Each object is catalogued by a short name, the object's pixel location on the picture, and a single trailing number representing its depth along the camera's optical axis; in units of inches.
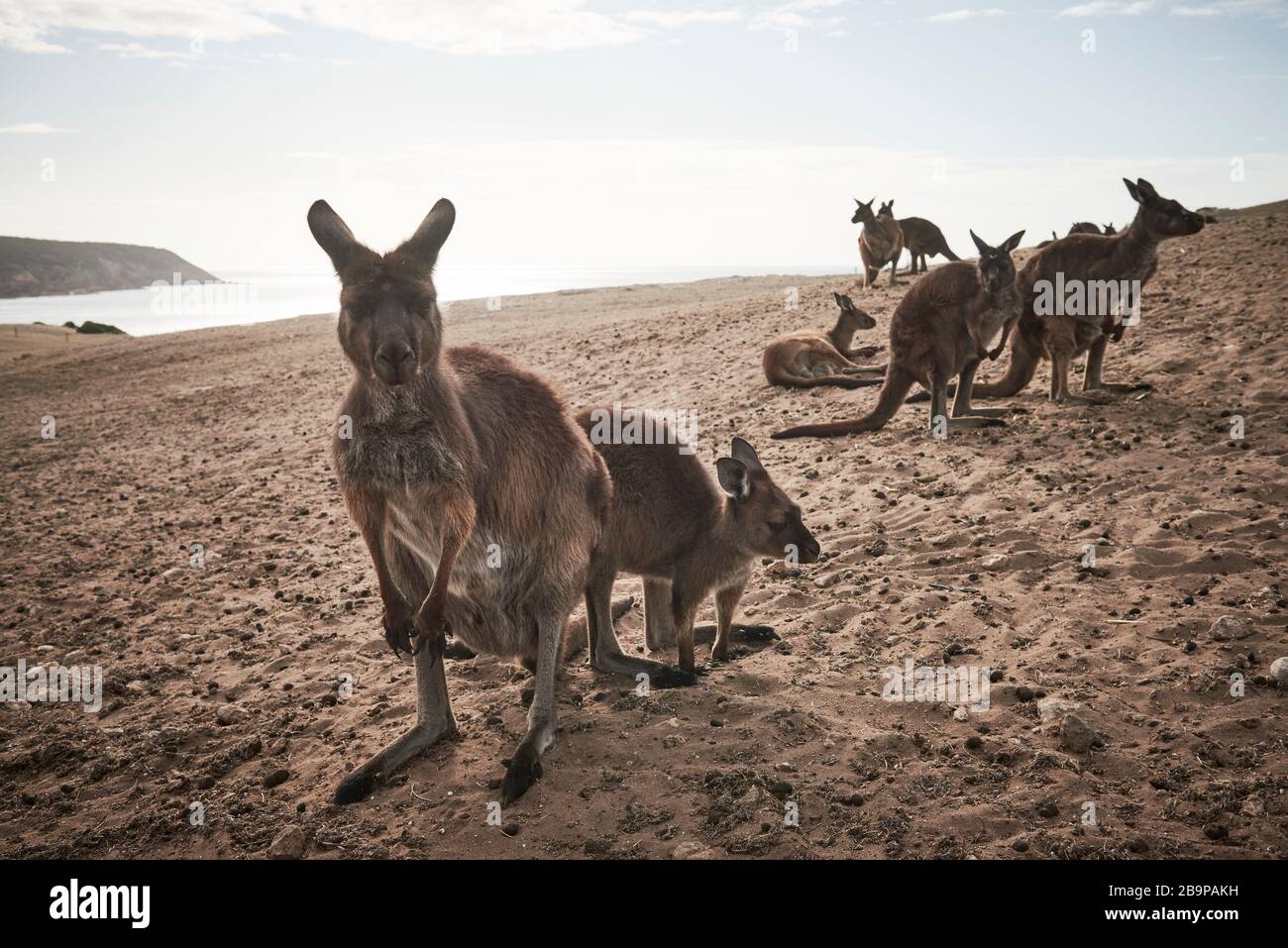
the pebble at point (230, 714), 165.5
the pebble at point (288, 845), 122.0
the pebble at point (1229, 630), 152.9
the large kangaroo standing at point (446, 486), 128.3
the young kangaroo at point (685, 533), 183.9
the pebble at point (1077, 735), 129.3
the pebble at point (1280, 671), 137.9
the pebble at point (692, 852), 112.4
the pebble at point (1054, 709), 138.1
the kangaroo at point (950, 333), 304.2
